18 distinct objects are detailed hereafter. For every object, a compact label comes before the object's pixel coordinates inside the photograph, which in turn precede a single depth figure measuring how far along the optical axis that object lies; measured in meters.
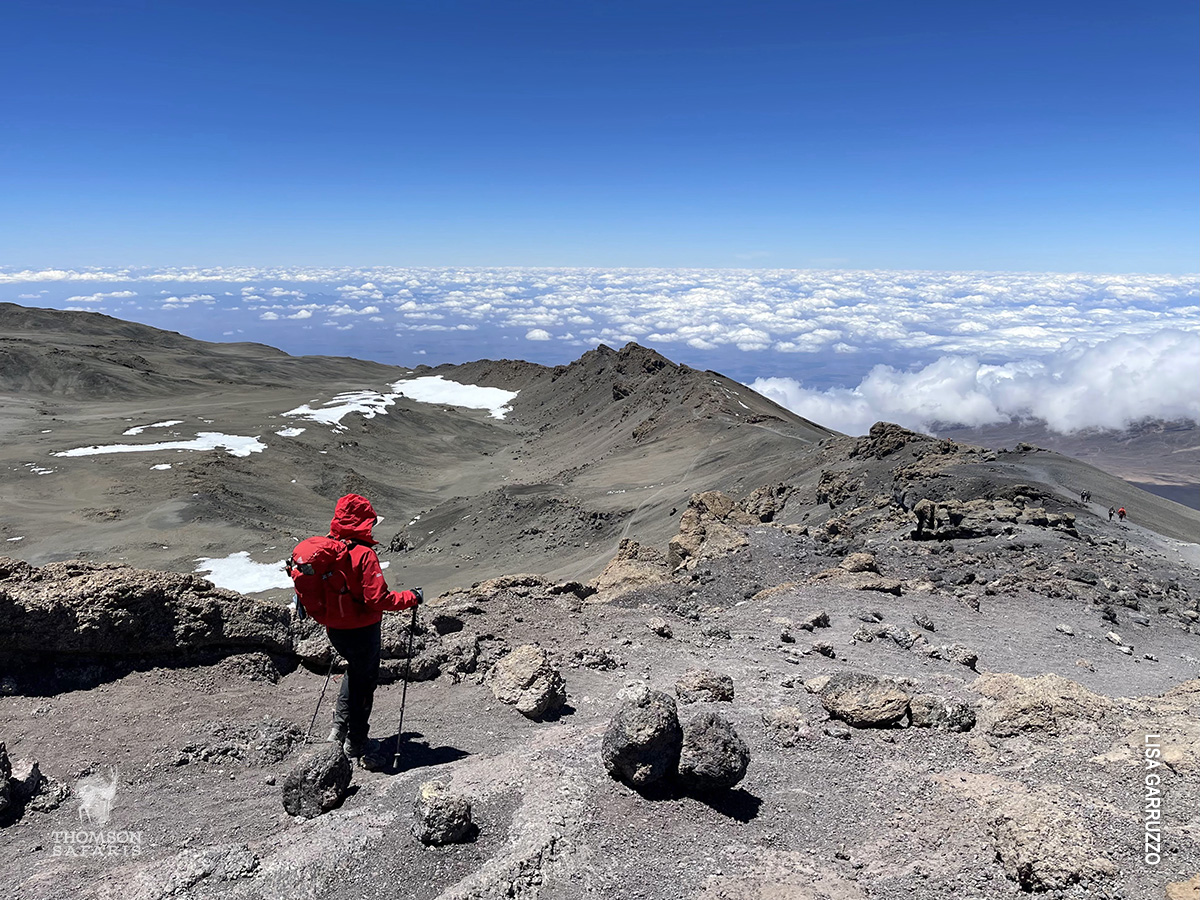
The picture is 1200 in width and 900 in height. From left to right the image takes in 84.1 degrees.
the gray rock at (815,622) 9.10
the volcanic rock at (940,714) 5.32
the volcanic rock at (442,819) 3.97
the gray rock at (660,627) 8.84
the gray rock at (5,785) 4.24
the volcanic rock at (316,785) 4.39
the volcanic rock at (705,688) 6.46
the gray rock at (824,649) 8.14
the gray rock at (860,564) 11.88
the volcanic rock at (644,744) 4.39
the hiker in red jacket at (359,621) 4.94
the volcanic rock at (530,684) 6.32
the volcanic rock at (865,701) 5.43
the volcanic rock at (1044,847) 3.46
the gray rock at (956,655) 8.02
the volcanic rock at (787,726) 5.35
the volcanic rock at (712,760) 4.38
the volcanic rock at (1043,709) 5.09
